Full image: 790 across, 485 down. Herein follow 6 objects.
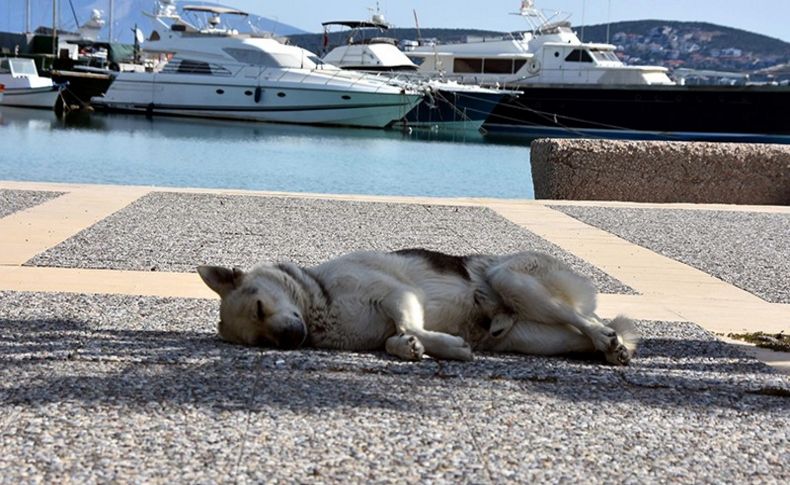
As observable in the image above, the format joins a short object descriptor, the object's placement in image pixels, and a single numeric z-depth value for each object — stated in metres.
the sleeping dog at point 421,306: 5.79
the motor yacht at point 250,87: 56.12
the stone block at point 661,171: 17.78
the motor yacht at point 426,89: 58.00
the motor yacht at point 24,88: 62.09
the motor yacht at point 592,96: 56.97
